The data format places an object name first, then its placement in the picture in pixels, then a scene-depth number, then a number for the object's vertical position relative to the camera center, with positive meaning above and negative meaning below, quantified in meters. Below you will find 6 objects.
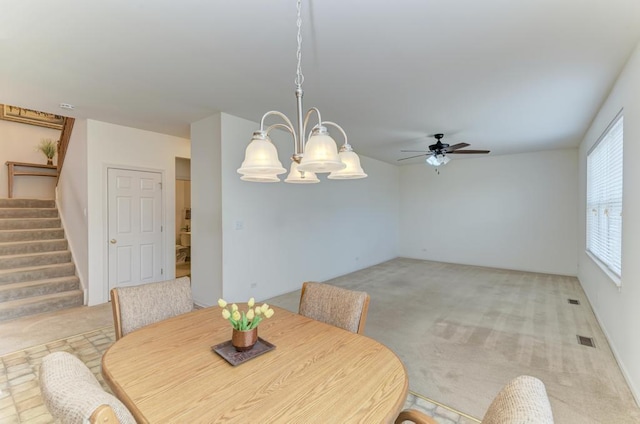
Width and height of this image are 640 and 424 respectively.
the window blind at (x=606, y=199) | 3.09 +0.11
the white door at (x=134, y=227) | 4.32 -0.31
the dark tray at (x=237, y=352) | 1.32 -0.68
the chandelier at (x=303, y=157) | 1.42 +0.26
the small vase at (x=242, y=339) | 1.38 -0.62
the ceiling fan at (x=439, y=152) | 4.64 +0.89
